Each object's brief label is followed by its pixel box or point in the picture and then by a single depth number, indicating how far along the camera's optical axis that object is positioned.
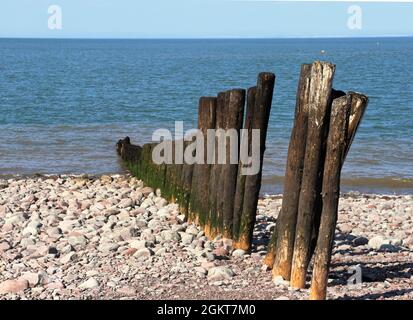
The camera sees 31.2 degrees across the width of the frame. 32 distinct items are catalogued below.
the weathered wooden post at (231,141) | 8.73
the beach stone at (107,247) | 8.71
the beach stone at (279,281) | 7.41
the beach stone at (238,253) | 8.54
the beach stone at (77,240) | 9.06
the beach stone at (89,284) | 7.38
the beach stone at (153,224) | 9.92
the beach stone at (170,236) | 9.22
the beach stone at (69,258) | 8.30
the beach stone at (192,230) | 9.51
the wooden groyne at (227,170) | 8.29
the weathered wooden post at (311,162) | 6.84
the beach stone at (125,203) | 11.60
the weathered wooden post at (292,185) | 7.14
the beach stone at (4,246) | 8.80
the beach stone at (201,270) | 7.81
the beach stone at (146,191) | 12.55
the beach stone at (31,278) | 7.44
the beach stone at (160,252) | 8.52
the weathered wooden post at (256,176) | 8.07
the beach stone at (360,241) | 9.53
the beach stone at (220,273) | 7.65
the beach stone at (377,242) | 9.36
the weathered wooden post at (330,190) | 6.59
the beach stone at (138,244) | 8.77
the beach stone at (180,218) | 10.27
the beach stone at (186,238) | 9.11
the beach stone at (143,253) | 8.42
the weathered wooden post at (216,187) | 9.07
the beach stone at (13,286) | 7.25
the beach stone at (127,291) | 7.20
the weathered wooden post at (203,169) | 9.48
